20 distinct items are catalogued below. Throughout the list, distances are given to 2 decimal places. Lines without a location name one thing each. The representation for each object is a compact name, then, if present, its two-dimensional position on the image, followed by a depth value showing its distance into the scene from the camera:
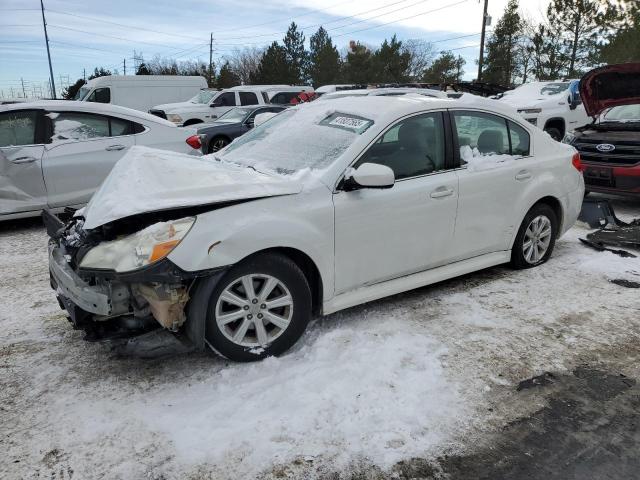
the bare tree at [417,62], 61.78
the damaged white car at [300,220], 3.01
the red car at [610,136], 7.08
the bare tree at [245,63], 78.00
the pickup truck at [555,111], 13.02
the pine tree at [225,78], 59.91
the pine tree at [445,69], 57.81
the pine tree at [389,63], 53.91
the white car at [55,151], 6.23
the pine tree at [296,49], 59.19
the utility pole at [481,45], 31.55
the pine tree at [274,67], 55.59
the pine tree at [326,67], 55.81
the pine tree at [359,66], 53.88
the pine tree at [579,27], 34.75
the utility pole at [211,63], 63.89
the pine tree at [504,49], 43.66
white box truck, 21.25
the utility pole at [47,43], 43.73
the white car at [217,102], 17.62
